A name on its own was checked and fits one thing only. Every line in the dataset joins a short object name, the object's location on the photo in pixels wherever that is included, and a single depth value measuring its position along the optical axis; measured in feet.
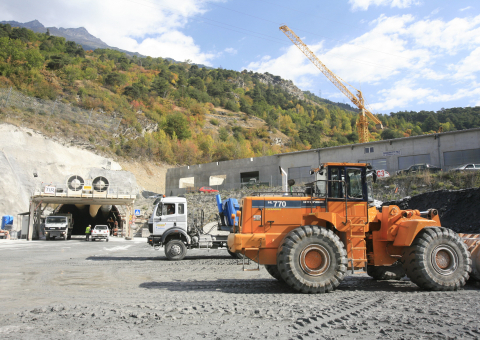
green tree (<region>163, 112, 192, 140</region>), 280.51
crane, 279.86
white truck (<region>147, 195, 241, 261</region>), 53.16
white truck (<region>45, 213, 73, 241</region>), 107.77
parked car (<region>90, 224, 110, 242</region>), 107.14
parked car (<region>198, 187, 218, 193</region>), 163.37
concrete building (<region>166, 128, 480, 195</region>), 119.25
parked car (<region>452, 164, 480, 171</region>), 101.86
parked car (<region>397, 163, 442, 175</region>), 113.19
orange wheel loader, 25.99
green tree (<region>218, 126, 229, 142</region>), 311.68
